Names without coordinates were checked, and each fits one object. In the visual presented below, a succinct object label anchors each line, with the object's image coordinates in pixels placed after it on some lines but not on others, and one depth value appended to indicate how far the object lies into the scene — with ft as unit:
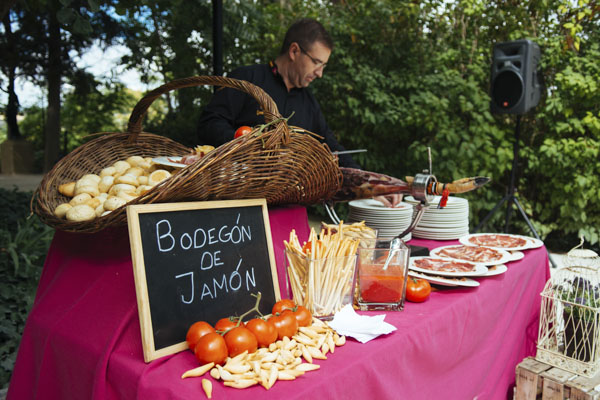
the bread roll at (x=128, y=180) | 4.11
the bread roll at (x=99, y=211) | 3.75
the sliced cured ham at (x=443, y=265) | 5.32
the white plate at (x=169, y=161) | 4.17
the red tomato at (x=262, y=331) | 3.26
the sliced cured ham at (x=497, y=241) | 6.99
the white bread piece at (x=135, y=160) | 4.69
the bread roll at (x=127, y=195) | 3.78
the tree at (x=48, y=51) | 29.76
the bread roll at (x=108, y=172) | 4.42
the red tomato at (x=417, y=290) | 4.50
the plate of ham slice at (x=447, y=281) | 4.88
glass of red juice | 4.27
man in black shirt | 6.78
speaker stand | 14.20
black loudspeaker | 13.97
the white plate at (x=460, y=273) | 5.10
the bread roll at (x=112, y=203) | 3.66
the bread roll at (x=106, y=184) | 4.22
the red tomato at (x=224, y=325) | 3.26
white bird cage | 6.14
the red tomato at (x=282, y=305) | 3.66
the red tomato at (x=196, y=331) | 3.17
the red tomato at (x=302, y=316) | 3.57
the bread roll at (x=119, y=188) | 3.98
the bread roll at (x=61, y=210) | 3.85
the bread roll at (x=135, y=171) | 4.39
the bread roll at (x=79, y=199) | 3.91
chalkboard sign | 3.15
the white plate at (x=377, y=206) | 6.31
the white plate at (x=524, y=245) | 6.83
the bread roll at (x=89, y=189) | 4.10
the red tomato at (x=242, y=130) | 4.43
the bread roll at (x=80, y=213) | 3.63
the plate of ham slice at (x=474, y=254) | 5.96
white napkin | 3.58
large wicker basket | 3.39
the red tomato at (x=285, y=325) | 3.37
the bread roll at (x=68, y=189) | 4.31
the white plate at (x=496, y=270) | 5.36
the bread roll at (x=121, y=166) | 4.48
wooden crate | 5.86
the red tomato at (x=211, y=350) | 2.98
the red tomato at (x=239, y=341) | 3.08
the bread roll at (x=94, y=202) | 3.89
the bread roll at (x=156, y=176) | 4.16
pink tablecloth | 3.04
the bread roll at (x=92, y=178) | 4.30
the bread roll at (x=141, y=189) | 3.95
